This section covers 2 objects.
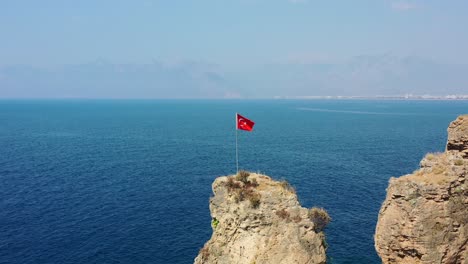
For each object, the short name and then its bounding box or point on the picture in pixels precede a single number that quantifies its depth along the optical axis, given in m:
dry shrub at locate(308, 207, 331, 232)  34.94
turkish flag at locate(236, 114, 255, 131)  38.69
